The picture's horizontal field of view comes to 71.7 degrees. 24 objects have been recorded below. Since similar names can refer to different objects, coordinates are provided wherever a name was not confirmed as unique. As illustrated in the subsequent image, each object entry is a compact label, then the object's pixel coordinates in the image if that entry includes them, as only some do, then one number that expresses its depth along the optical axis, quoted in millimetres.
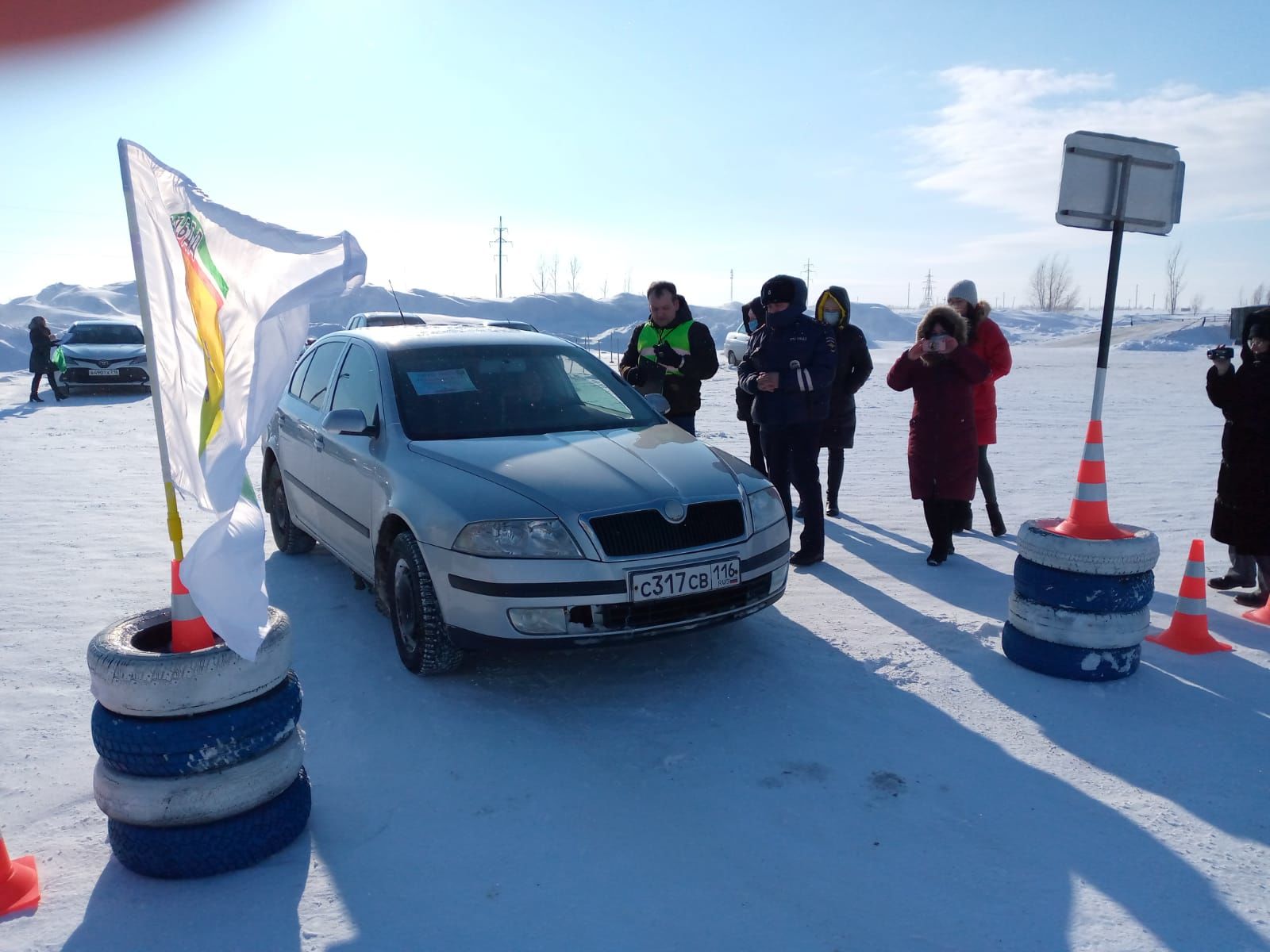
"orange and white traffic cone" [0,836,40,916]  2477
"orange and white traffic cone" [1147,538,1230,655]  4410
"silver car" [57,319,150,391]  17281
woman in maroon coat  5605
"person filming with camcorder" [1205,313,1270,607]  4879
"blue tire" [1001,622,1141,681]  4004
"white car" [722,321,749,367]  27000
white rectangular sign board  4395
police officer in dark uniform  5523
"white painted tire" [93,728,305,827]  2541
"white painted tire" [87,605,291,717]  2500
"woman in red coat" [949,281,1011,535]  6289
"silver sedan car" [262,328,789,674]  3637
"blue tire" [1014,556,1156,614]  3938
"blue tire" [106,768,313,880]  2566
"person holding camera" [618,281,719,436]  6422
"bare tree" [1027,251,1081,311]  103981
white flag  2633
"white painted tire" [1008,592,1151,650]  3969
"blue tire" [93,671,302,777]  2520
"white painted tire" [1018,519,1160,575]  3904
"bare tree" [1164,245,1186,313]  99812
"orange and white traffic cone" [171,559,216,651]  2678
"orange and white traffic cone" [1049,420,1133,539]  4098
